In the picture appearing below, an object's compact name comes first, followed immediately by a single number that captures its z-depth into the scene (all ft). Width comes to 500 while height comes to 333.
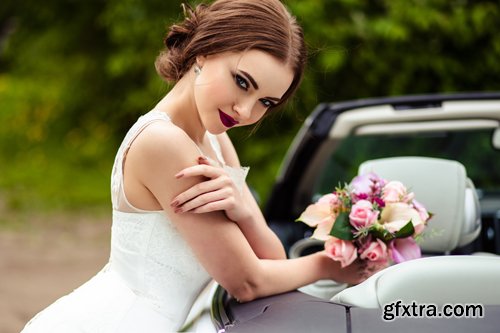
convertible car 7.84
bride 8.39
